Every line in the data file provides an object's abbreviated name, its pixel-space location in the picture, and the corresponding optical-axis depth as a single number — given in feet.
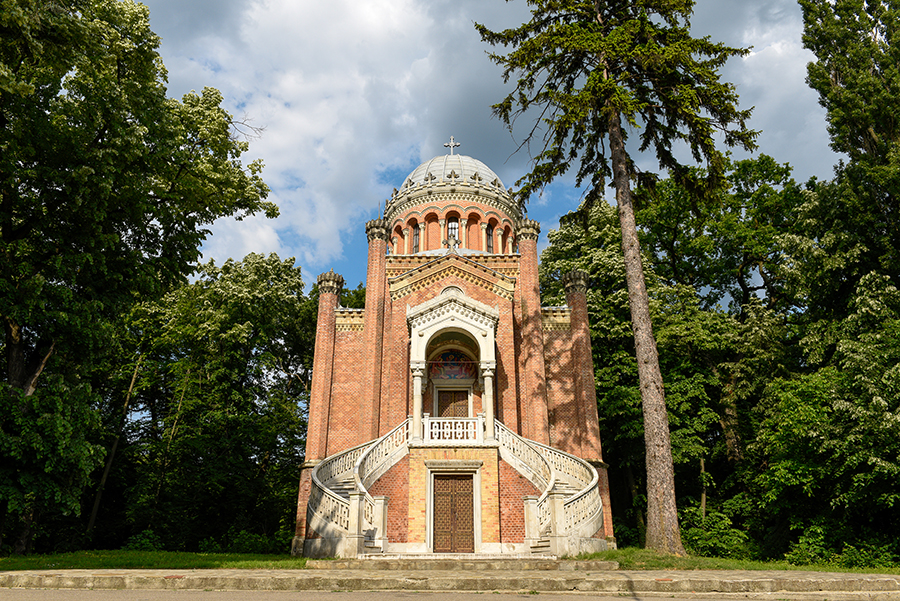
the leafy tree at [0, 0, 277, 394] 35.40
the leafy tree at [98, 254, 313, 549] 81.10
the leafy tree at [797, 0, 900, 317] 60.03
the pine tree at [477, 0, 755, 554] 46.11
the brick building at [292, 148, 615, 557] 50.01
